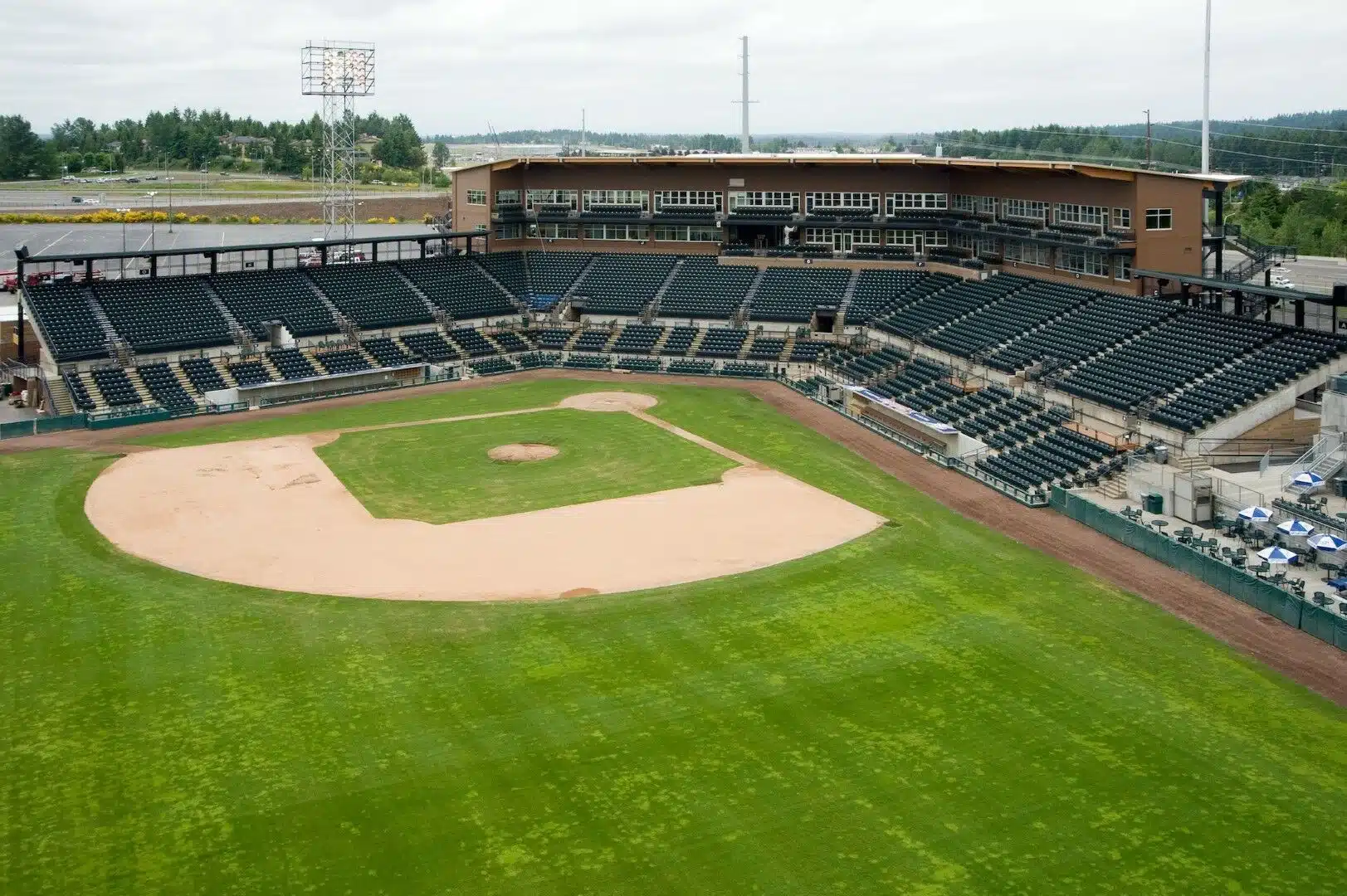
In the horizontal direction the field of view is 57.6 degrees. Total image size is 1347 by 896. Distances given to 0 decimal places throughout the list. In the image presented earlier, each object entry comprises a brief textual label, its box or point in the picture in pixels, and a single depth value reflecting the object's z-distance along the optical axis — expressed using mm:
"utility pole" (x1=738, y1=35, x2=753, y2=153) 109938
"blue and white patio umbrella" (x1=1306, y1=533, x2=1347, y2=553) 43469
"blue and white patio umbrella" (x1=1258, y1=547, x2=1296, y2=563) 43156
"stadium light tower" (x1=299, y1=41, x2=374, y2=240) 99625
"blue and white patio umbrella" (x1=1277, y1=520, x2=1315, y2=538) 45031
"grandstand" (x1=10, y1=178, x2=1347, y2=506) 61094
